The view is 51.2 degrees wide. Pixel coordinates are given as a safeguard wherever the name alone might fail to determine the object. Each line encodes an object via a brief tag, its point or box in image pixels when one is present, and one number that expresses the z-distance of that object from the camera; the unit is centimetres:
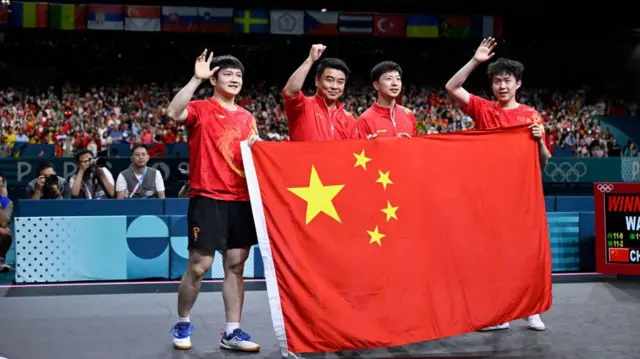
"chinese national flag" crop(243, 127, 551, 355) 393
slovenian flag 2148
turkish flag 2233
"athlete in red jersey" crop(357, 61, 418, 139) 472
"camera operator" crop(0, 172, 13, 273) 742
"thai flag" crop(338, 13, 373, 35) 2217
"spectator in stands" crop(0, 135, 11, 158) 1433
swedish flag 2159
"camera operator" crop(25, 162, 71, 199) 755
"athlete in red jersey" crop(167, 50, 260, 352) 420
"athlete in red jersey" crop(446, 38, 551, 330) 480
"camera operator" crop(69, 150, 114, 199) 753
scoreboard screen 676
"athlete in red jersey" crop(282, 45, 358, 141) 452
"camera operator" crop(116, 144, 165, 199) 751
